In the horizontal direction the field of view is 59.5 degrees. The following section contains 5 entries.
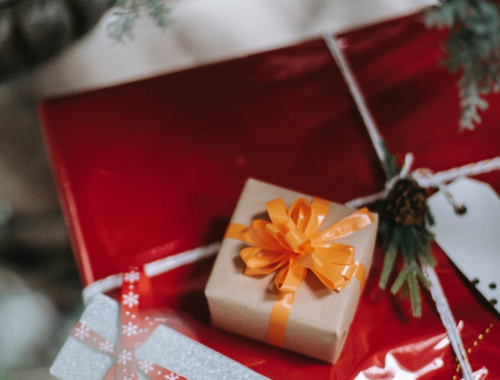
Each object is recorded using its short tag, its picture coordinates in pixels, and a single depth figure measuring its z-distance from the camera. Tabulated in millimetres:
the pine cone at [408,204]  697
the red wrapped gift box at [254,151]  689
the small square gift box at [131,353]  634
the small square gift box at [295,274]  594
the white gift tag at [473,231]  697
